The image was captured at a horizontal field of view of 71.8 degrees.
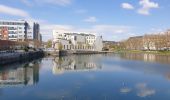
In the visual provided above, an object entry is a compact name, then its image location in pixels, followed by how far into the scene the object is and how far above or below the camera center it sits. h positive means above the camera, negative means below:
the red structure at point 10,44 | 29.09 +1.50
